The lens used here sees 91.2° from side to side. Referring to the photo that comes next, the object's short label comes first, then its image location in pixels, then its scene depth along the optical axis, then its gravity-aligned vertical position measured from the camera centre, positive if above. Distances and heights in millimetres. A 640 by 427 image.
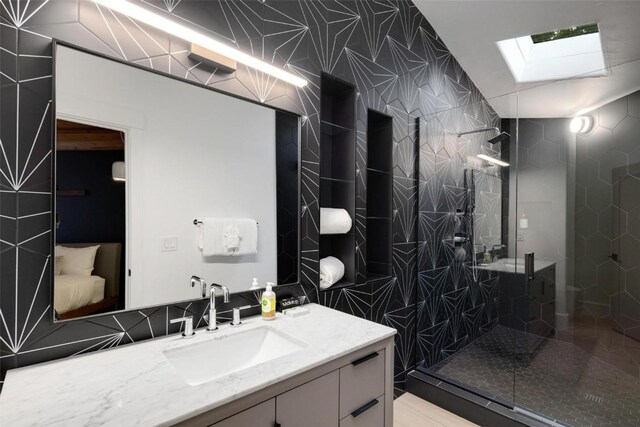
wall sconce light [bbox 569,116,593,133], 2158 +617
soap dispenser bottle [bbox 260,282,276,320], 1493 -453
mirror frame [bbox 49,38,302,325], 1037 +240
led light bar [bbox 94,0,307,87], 1162 +739
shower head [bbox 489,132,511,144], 2857 +691
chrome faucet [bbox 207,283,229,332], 1347 -433
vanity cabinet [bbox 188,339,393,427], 909 -640
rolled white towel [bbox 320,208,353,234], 1932 -61
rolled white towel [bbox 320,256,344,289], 1922 -380
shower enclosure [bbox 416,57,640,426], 2033 -362
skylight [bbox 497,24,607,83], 2852 +1543
